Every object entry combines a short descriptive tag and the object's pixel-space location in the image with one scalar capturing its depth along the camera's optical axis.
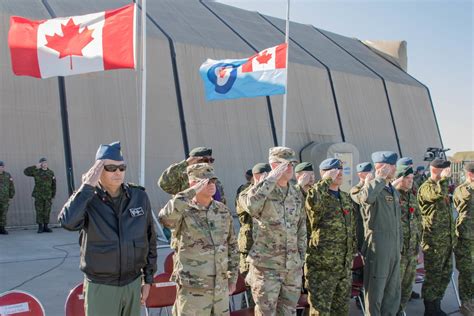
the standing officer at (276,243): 3.96
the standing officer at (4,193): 9.74
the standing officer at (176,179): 4.70
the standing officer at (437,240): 5.43
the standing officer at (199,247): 3.44
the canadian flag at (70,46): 5.86
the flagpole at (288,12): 9.60
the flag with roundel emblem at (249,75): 7.91
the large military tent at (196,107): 10.84
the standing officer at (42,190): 10.03
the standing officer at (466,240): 5.46
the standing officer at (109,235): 3.02
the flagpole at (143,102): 6.75
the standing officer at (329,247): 4.42
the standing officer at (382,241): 4.70
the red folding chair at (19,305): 3.00
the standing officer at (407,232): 5.10
